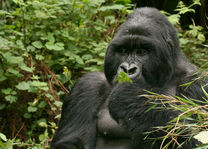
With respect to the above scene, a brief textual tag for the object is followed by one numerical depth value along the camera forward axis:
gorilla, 5.76
